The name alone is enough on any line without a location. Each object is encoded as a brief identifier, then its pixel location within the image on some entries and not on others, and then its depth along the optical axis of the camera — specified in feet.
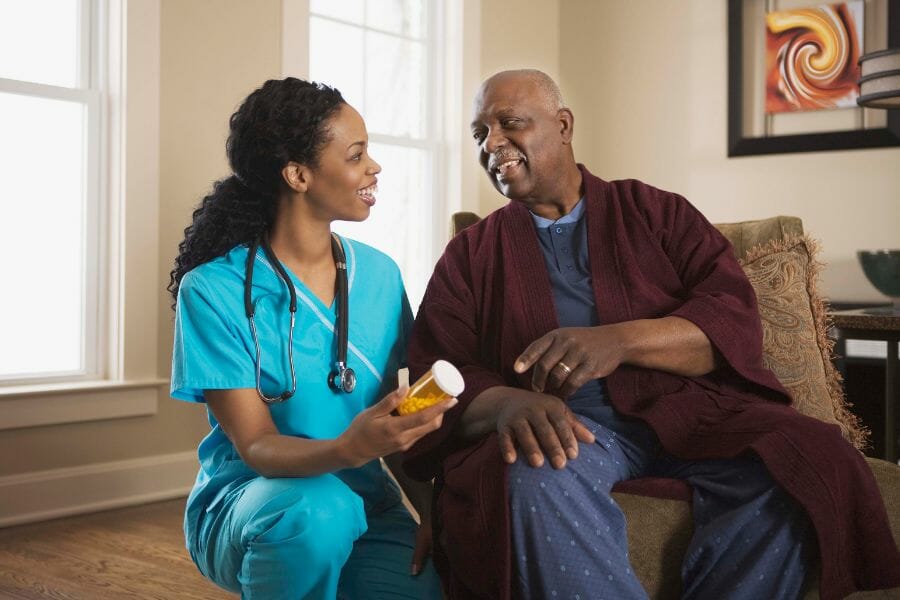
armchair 5.44
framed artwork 14.14
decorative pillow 6.79
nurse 5.06
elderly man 5.05
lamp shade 10.88
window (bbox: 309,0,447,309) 14.08
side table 9.38
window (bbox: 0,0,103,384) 10.71
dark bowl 10.55
